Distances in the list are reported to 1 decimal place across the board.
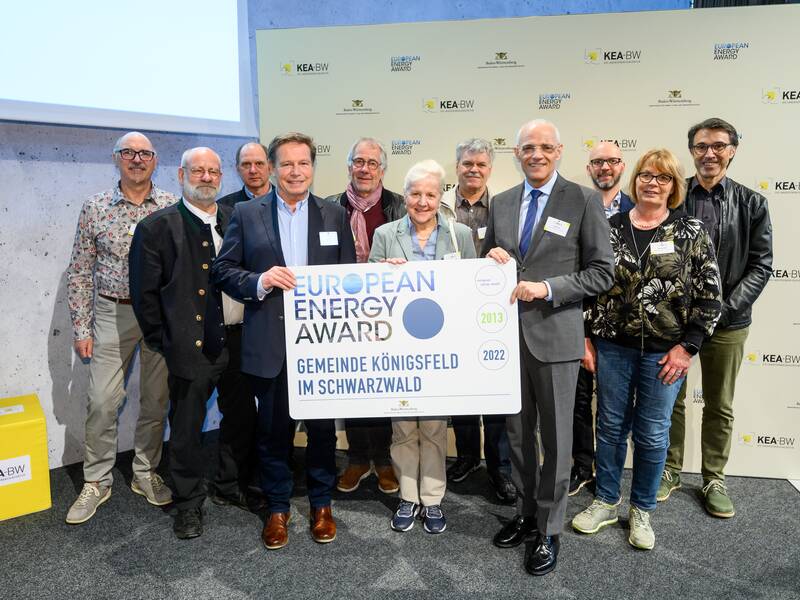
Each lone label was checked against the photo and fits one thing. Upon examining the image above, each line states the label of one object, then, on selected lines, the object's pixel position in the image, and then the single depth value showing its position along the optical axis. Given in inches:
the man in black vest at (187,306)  105.9
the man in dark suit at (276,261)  97.2
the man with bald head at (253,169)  131.1
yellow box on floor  118.3
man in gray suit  93.0
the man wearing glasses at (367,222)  128.2
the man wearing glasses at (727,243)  114.5
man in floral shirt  120.5
